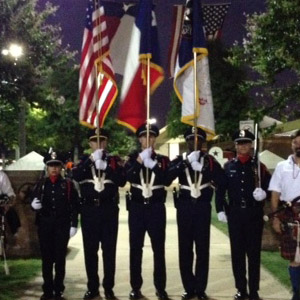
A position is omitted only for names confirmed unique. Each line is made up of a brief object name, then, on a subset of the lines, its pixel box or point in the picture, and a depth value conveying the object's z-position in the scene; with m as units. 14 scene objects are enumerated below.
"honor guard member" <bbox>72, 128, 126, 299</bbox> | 6.91
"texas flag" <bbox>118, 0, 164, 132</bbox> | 7.51
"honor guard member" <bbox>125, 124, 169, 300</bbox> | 6.86
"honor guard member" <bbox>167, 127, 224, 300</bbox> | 6.77
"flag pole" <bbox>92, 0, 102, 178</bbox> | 7.62
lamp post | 13.85
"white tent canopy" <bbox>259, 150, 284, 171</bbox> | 10.19
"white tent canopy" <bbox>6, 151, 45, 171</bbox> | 10.88
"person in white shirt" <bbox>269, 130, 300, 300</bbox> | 6.00
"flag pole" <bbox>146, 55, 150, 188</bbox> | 7.23
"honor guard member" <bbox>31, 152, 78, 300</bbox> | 6.82
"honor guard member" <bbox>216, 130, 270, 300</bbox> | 6.64
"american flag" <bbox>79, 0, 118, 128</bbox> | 7.65
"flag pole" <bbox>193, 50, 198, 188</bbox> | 7.10
